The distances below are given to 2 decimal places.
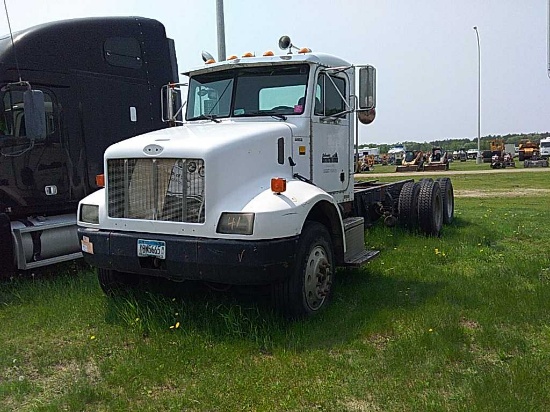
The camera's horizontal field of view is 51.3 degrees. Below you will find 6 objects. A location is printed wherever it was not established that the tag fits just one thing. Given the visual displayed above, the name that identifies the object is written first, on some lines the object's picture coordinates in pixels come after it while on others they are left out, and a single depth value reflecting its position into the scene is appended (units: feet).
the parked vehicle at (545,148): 193.87
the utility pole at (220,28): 42.98
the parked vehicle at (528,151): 175.73
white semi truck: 15.85
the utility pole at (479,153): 163.17
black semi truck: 23.27
